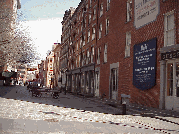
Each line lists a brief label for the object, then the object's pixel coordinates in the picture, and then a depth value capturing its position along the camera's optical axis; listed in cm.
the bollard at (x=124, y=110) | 1220
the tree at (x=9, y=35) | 2305
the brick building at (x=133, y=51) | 1404
